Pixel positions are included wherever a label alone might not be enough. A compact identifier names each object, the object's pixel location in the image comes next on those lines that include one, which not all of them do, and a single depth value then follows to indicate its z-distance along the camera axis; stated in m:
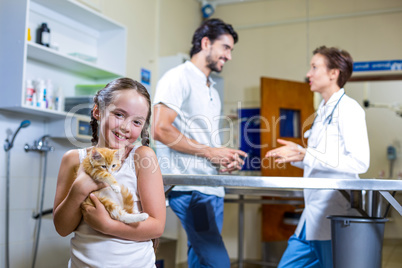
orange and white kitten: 1.01
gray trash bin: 1.63
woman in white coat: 1.85
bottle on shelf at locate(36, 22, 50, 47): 2.82
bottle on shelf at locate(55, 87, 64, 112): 2.92
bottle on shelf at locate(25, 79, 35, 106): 2.68
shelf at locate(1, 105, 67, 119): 2.61
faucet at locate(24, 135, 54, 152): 2.87
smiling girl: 1.03
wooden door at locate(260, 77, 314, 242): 4.66
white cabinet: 2.58
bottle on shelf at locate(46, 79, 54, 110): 2.82
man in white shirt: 1.97
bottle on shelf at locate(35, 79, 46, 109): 2.74
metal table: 1.42
